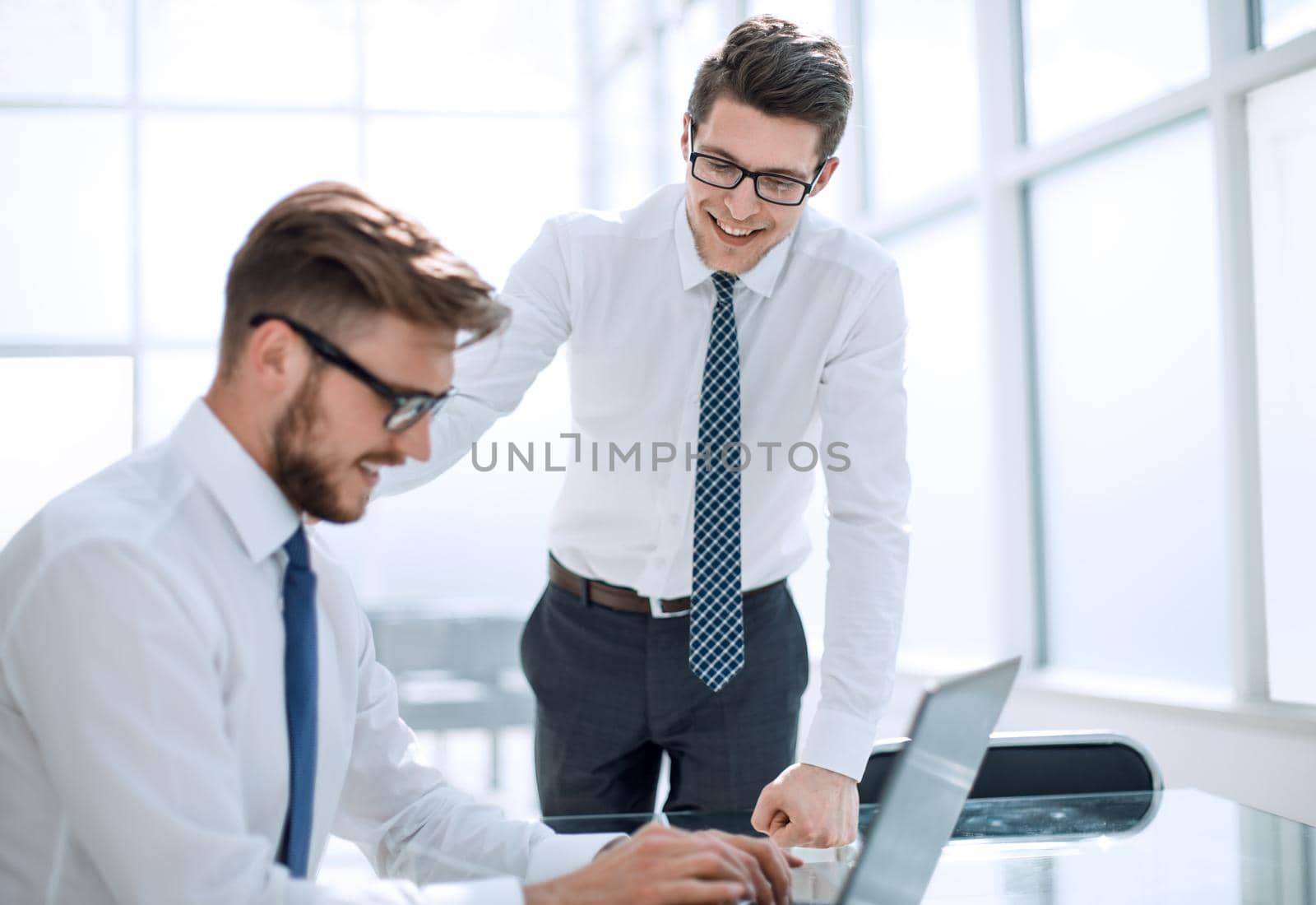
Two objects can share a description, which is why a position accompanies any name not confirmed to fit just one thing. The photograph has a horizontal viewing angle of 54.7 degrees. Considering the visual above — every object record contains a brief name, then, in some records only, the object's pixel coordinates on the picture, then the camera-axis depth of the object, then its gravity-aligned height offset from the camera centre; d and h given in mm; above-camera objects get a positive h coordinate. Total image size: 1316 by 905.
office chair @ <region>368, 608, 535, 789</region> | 6086 -843
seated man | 931 -95
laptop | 890 -242
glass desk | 1326 -441
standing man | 1877 +70
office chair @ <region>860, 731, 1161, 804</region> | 1928 -434
